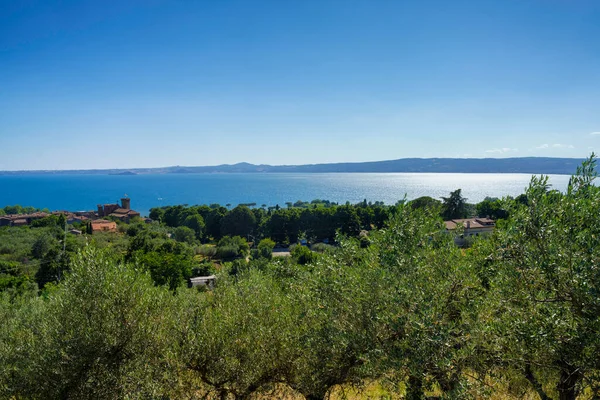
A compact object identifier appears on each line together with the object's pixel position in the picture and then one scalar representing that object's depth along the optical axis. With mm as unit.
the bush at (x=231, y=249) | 55875
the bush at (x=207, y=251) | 58459
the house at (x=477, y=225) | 57188
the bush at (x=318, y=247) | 55438
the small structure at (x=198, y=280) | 38428
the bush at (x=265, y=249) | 54031
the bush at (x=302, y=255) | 45000
